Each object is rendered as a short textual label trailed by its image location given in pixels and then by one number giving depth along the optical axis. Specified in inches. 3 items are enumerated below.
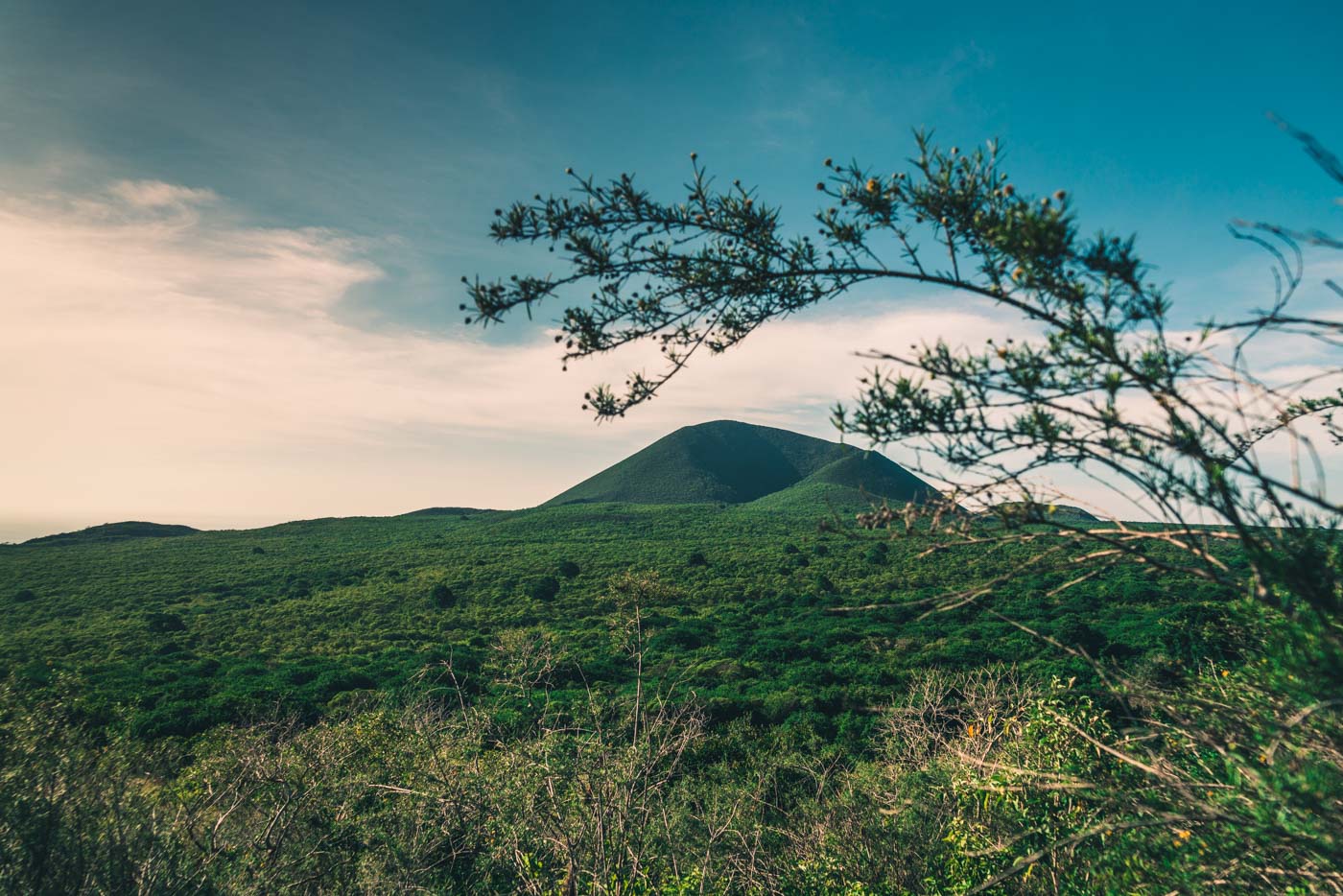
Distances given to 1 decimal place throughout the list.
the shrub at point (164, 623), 1606.8
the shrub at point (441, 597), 1854.1
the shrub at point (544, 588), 1894.7
